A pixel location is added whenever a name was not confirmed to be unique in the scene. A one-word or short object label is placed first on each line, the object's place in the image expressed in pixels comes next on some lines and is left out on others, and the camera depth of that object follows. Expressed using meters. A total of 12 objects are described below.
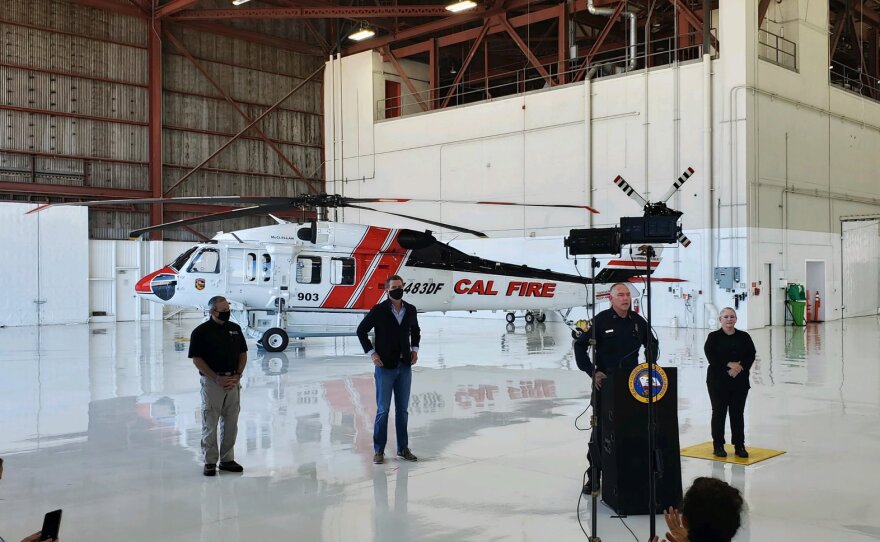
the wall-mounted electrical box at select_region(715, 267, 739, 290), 20.98
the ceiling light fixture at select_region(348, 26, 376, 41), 25.88
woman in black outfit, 6.48
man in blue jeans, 6.50
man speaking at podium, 5.63
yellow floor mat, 6.40
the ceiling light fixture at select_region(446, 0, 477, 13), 21.75
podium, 5.11
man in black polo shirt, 6.15
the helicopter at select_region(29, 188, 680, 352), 14.88
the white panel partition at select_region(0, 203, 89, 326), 24.59
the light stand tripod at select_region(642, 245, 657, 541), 4.36
